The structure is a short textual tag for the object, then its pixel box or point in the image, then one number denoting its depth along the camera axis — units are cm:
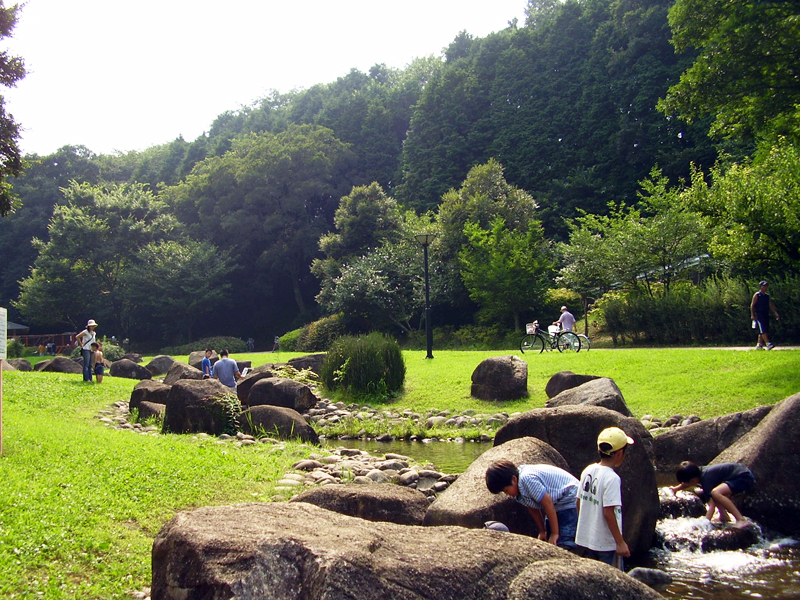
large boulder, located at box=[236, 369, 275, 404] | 1769
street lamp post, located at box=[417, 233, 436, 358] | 2366
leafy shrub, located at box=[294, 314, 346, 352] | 3769
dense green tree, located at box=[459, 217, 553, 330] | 3450
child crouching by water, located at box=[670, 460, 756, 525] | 761
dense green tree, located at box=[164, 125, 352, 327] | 5238
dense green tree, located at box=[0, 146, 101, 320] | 5969
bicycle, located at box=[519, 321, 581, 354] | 2258
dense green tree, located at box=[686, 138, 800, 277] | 2041
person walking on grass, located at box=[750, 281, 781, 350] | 1816
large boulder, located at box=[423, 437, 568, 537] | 628
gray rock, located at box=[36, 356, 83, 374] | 2442
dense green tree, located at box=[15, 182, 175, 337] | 4741
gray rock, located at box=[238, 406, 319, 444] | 1274
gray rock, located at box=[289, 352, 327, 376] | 2177
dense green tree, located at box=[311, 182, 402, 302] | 4294
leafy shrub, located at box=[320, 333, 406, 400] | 1855
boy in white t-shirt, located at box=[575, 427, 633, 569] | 517
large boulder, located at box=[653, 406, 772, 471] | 976
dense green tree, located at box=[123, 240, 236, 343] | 4819
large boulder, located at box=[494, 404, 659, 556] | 695
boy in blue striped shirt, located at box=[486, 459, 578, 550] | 569
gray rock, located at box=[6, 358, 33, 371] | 2514
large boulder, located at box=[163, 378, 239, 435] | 1278
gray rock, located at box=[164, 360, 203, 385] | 2174
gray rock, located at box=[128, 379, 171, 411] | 1602
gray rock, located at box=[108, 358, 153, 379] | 2525
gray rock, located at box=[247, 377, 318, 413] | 1678
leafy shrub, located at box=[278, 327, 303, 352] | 4075
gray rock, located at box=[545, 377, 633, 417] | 1123
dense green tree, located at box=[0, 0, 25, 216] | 1698
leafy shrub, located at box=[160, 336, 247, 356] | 4444
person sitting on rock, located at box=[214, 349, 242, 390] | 1598
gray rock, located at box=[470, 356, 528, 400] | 1647
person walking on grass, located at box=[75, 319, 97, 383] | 1842
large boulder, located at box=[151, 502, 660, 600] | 352
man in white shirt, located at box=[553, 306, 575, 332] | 2359
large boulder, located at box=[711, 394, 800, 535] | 766
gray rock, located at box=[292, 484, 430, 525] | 667
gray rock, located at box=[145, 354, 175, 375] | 2758
